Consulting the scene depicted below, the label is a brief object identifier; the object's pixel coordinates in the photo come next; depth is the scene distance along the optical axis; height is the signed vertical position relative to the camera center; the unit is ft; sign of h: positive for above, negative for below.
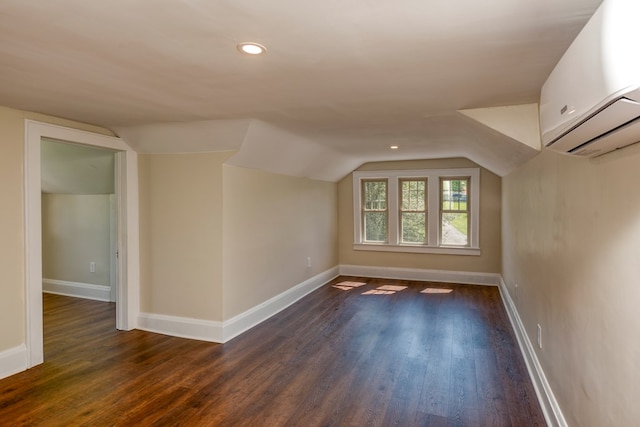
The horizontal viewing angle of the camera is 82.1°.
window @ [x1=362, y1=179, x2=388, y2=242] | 22.35 -0.02
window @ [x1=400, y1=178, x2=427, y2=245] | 21.48 -0.04
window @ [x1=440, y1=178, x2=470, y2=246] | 20.71 -0.16
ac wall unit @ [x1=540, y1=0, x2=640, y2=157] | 2.98 +1.19
